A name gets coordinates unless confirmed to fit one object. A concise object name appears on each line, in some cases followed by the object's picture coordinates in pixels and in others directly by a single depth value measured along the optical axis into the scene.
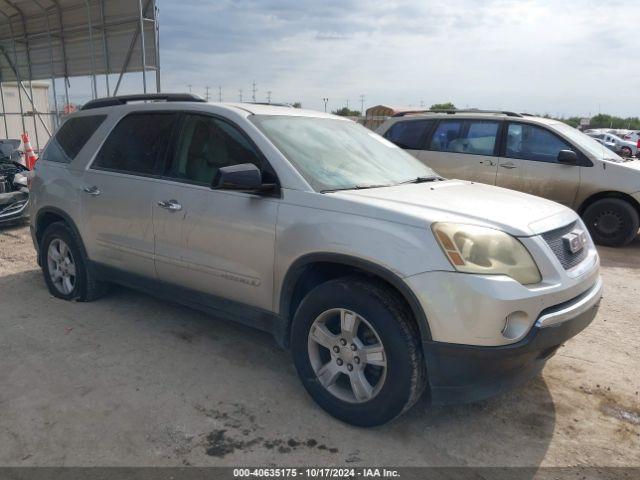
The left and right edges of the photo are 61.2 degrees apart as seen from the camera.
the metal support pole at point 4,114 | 14.52
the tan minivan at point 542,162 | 7.50
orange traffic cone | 12.32
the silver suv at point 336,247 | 2.68
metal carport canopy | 10.25
